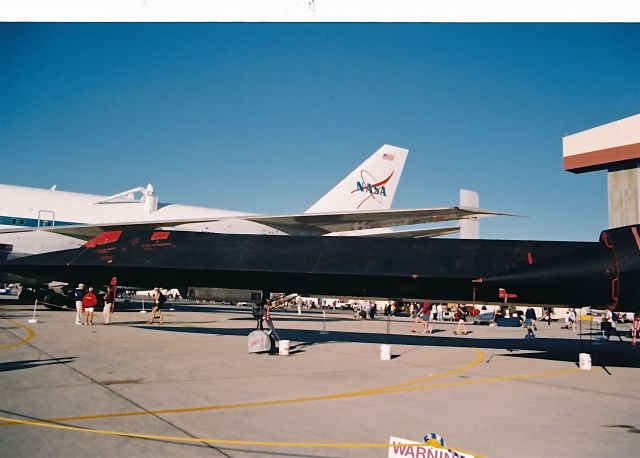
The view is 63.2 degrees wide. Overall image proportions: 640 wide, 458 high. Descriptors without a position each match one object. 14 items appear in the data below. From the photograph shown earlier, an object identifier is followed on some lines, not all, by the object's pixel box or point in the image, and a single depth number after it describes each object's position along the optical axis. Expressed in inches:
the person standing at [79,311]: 763.4
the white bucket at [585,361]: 496.7
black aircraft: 465.1
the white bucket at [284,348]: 517.7
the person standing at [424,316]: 928.3
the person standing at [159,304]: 833.5
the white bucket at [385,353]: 506.3
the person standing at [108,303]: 762.8
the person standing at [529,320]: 845.8
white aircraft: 982.4
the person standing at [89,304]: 744.3
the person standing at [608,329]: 809.8
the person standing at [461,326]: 907.4
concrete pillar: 2033.7
